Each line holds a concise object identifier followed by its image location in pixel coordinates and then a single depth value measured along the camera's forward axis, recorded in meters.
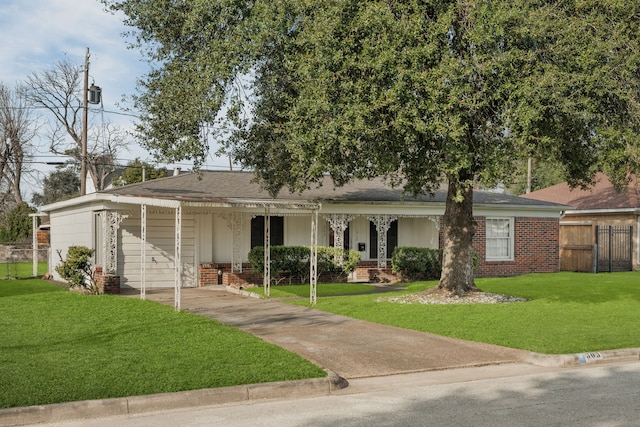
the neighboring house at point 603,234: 29.30
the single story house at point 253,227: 21.23
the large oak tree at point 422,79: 12.88
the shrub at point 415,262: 24.08
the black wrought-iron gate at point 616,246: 29.69
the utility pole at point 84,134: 29.97
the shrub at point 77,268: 18.89
